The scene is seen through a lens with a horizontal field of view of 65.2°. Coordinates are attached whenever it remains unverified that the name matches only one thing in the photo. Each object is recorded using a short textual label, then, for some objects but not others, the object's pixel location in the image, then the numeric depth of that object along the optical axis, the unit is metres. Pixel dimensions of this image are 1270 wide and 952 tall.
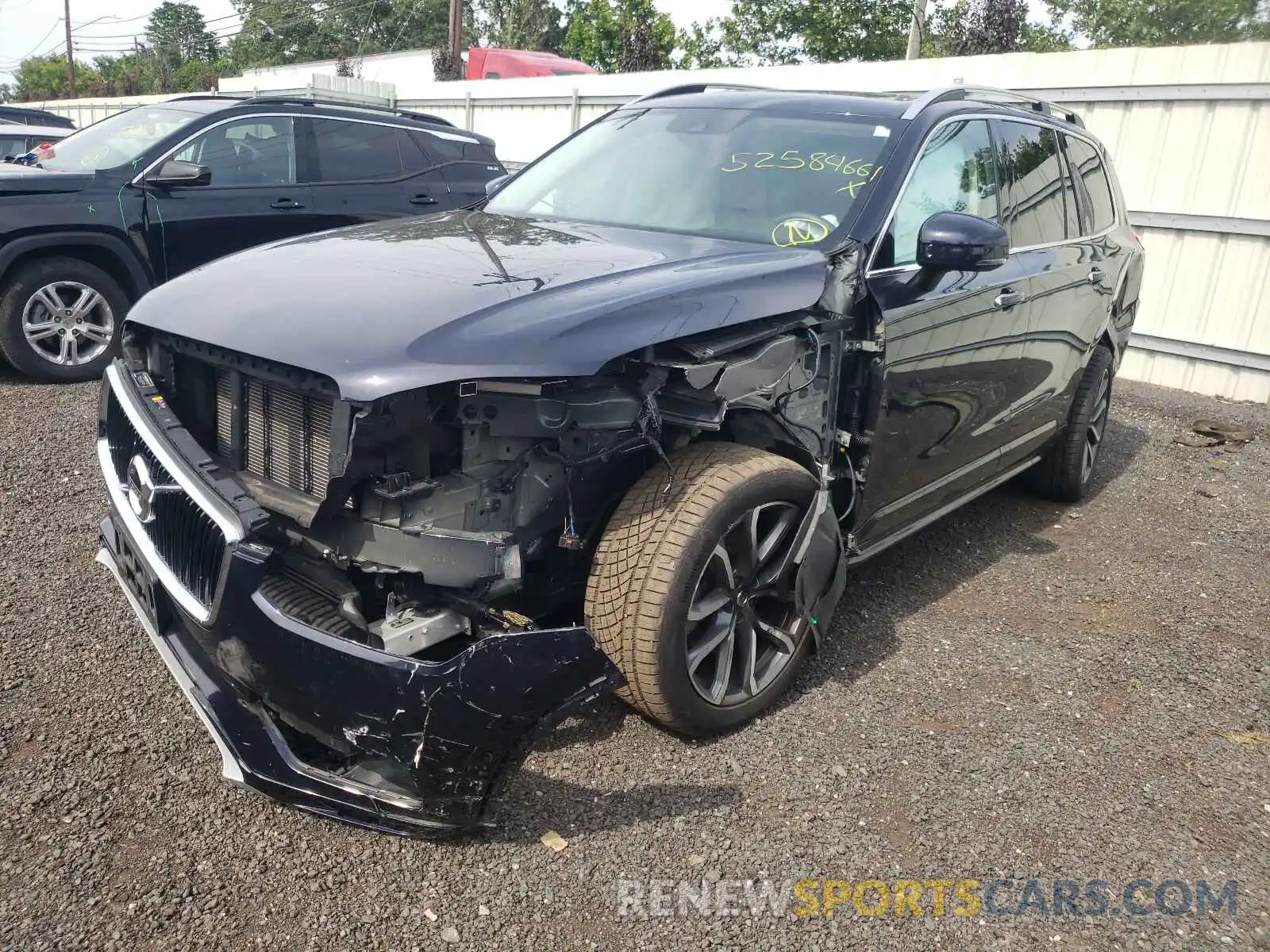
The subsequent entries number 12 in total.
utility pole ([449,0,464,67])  28.14
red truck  19.58
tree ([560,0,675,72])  29.36
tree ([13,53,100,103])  67.00
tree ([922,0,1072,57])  20.23
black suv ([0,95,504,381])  6.21
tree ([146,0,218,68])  62.16
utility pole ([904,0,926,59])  16.44
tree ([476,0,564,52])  46.50
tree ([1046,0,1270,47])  20.33
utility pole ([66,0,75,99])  53.70
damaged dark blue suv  2.28
